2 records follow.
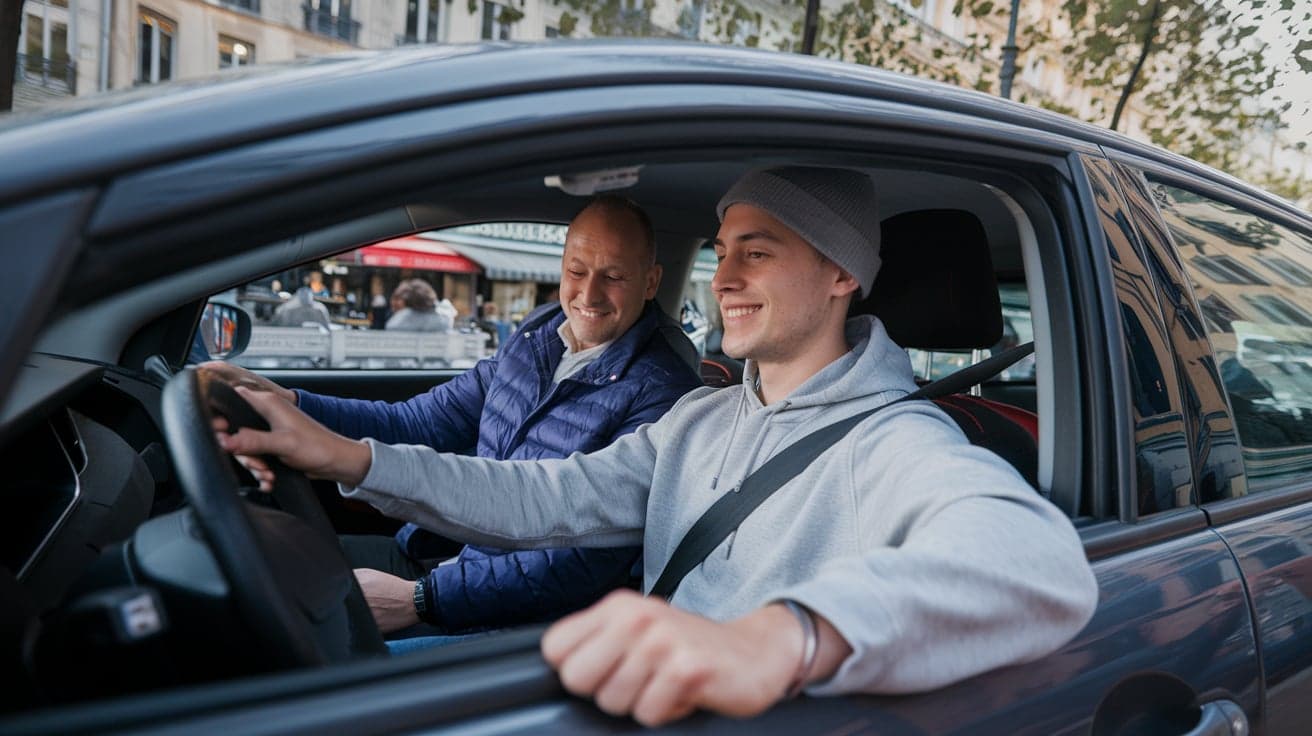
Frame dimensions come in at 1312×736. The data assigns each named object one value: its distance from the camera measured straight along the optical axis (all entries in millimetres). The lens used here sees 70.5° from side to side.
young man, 903
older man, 2131
